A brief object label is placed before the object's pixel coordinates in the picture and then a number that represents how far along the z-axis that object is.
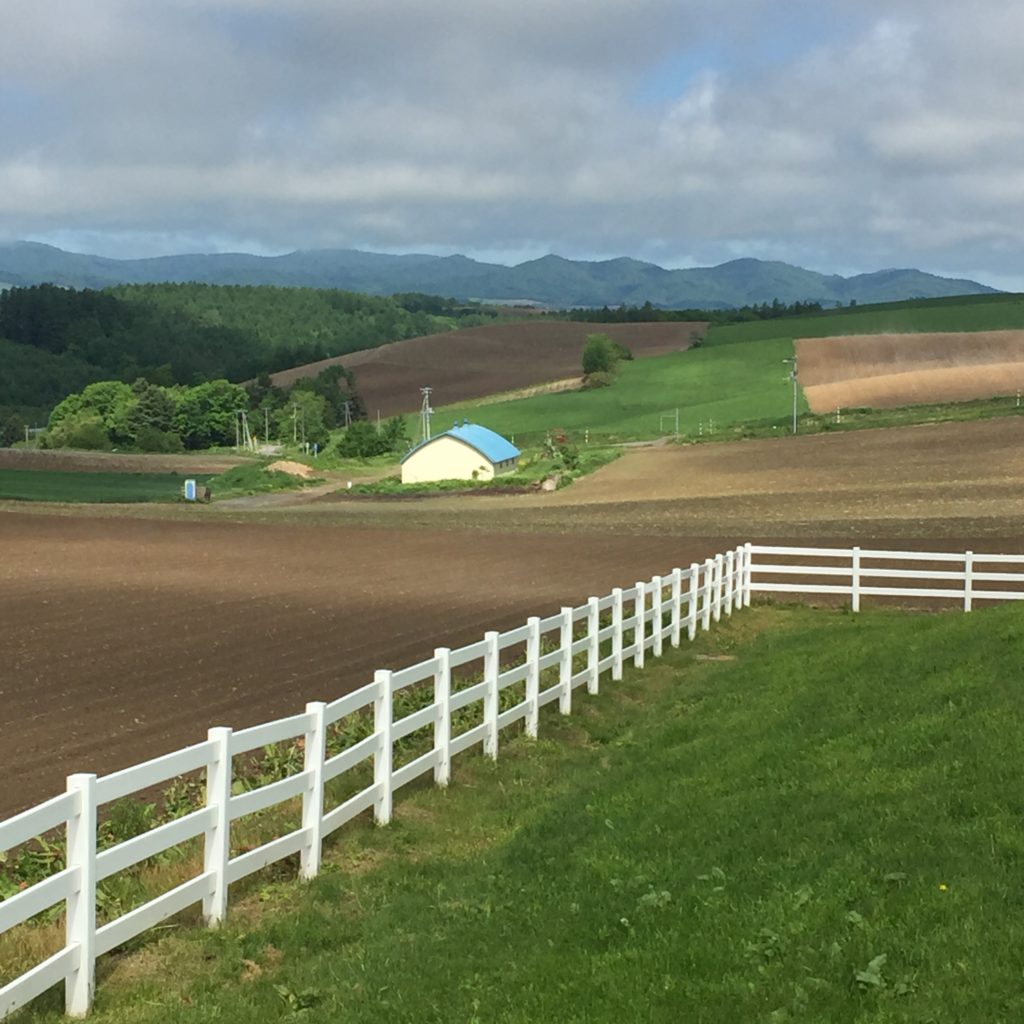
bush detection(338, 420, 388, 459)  110.88
